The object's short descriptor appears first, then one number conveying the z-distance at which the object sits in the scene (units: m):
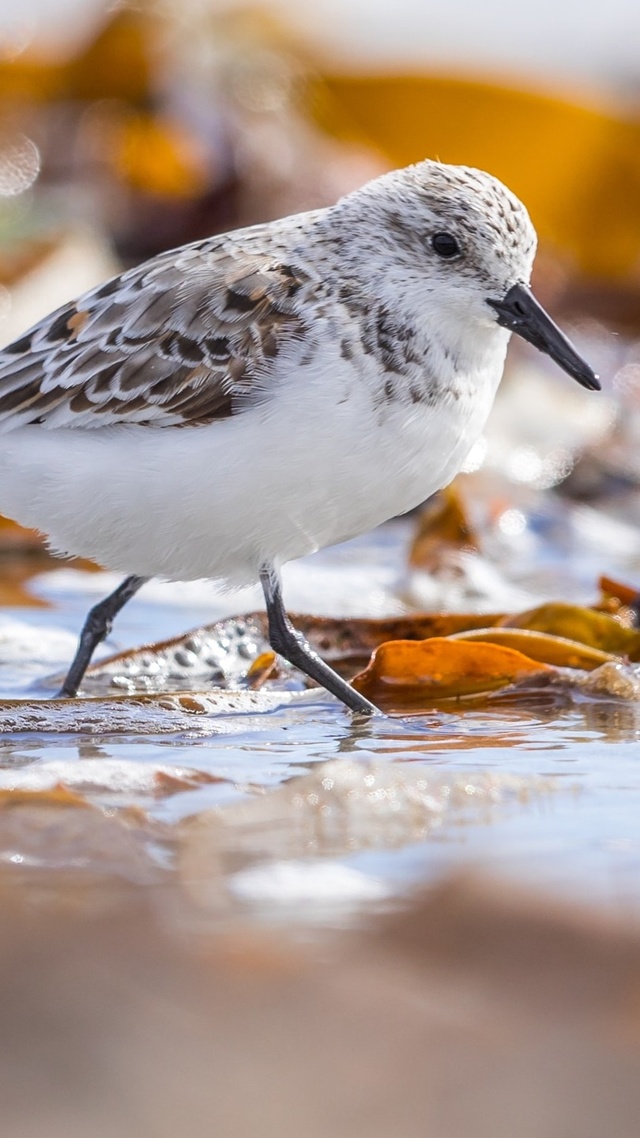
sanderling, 6.86
